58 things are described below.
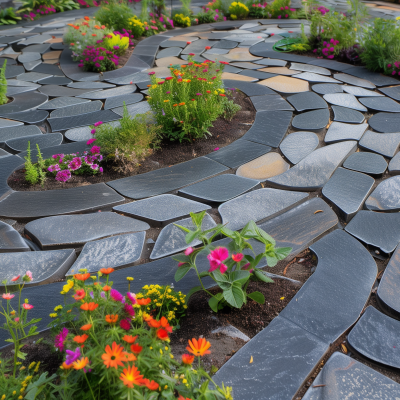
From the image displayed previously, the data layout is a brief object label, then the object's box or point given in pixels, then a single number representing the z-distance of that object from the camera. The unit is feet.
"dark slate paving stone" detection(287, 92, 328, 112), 11.95
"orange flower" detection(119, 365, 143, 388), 2.85
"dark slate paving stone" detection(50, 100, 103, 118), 12.15
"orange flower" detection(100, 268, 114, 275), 3.99
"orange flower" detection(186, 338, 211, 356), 3.30
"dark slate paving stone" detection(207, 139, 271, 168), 9.26
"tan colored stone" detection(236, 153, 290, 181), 8.73
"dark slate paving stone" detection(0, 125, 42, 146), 10.55
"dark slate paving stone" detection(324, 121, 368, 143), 10.03
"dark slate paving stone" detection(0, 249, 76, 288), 5.86
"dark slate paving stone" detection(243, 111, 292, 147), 10.24
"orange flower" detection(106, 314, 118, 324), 3.51
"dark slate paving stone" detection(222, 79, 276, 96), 13.35
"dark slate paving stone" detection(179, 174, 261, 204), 7.83
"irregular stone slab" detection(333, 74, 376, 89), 13.89
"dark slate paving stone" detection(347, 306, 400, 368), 4.51
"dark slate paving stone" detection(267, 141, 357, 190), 8.23
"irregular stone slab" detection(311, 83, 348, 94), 13.20
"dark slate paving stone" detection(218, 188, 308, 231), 7.14
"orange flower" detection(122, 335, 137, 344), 3.28
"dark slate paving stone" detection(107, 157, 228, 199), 8.22
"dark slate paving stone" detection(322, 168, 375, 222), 7.29
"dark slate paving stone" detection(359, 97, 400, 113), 11.75
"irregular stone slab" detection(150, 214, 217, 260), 6.42
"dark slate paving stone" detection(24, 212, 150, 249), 6.70
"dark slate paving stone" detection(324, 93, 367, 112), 12.01
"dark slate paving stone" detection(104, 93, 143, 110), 12.59
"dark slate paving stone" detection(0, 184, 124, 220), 7.50
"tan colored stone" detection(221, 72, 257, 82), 14.68
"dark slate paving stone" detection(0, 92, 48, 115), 12.53
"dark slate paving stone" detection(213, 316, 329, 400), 4.16
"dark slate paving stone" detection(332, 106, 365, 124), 11.04
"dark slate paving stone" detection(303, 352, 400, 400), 4.08
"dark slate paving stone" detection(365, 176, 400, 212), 7.39
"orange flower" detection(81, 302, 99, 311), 3.38
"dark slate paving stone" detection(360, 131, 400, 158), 9.43
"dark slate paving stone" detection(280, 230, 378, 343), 4.96
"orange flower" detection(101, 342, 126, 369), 2.99
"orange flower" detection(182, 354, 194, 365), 3.30
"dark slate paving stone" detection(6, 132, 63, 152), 10.03
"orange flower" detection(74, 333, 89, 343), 3.21
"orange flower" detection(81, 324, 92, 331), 3.28
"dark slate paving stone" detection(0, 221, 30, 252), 6.49
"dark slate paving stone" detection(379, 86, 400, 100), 12.78
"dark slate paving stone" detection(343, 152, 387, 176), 8.59
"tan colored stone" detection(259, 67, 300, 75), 15.34
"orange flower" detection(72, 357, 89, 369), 3.01
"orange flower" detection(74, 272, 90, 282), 3.77
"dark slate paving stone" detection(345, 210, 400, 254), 6.40
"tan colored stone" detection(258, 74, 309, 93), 13.51
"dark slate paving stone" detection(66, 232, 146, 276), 6.10
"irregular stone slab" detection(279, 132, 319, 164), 9.39
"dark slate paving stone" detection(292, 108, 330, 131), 10.71
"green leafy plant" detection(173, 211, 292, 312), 4.50
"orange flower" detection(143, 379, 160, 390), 3.02
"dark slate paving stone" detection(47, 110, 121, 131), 11.30
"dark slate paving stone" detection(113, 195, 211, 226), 7.25
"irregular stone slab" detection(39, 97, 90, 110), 12.73
